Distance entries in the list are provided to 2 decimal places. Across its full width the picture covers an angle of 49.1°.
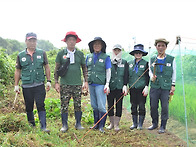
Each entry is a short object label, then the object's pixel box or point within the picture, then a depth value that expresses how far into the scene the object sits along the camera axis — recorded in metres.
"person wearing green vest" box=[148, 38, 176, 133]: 4.34
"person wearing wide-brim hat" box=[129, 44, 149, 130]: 4.59
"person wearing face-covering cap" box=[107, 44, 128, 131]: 4.63
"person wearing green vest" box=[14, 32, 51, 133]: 3.96
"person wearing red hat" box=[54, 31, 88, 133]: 4.24
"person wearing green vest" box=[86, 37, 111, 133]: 4.35
